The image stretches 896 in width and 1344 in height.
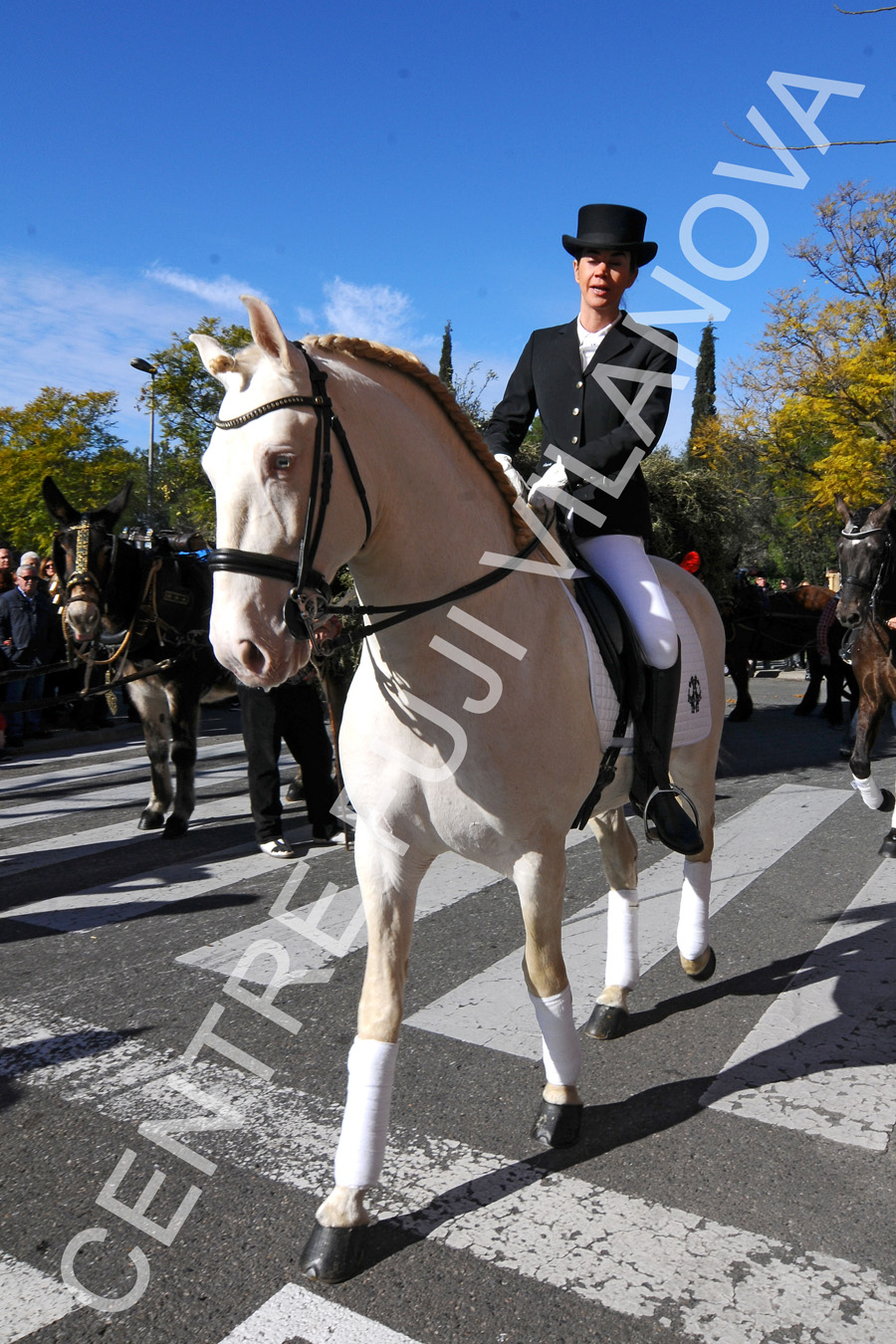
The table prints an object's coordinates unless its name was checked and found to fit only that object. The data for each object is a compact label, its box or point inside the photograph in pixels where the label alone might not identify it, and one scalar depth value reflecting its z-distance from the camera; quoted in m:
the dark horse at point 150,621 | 7.04
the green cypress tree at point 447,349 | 51.06
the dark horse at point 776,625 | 14.97
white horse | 2.22
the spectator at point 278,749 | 6.79
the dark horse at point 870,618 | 7.26
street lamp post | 23.95
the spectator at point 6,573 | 12.53
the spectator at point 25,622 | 12.00
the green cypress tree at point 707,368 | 57.93
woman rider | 3.40
